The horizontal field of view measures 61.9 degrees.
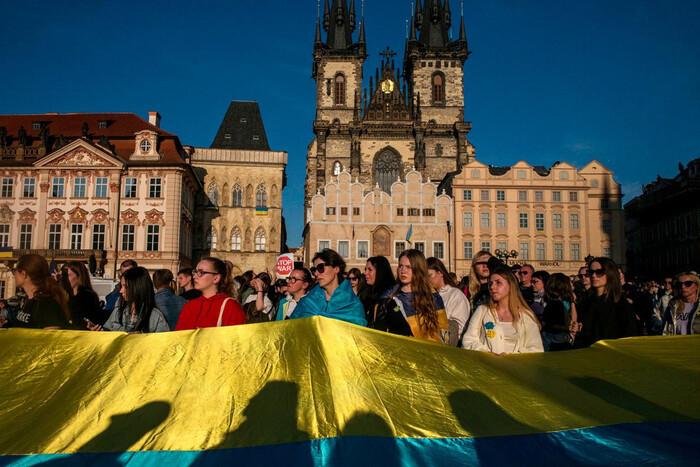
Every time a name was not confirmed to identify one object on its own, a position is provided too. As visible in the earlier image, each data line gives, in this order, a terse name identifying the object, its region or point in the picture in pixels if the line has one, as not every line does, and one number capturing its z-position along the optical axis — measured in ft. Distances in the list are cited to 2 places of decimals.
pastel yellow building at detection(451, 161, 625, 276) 162.71
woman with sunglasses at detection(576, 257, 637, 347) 20.35
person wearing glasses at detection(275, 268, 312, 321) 20.88
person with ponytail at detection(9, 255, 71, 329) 17.44
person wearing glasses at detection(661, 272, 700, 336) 22.80
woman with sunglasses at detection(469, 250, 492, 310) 24.74
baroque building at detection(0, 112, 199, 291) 141.28
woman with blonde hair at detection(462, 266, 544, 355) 17.26
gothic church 205.16
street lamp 120.16
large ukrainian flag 11.68
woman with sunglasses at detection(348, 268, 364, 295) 34.18
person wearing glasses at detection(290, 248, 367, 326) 16.47
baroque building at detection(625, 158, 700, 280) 173.37
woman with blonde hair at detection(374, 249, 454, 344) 17.39
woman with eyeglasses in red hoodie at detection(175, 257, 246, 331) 16.35
